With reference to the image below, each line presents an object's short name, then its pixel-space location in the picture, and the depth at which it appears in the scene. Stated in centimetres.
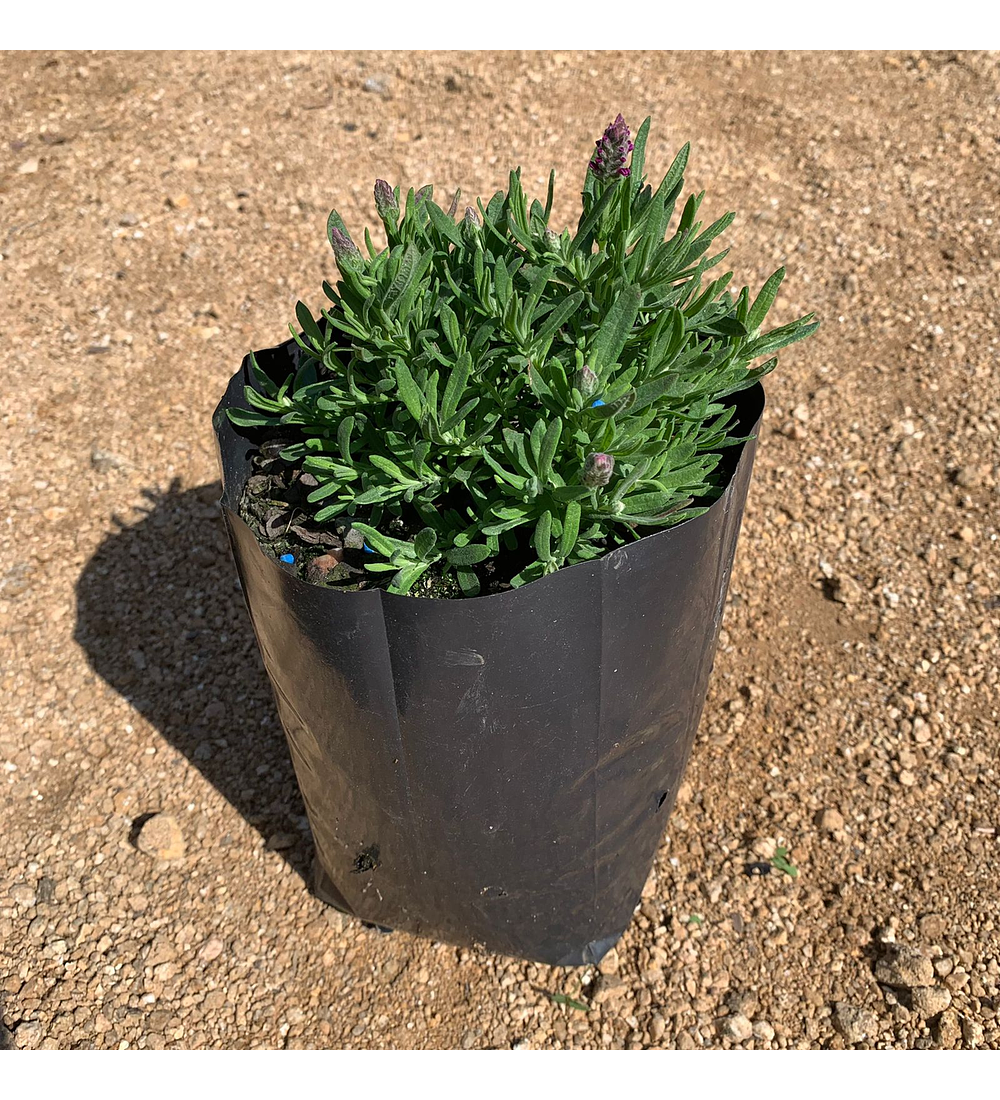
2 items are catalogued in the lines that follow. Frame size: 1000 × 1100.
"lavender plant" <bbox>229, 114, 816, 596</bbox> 29
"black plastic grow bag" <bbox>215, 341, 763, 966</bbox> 30
